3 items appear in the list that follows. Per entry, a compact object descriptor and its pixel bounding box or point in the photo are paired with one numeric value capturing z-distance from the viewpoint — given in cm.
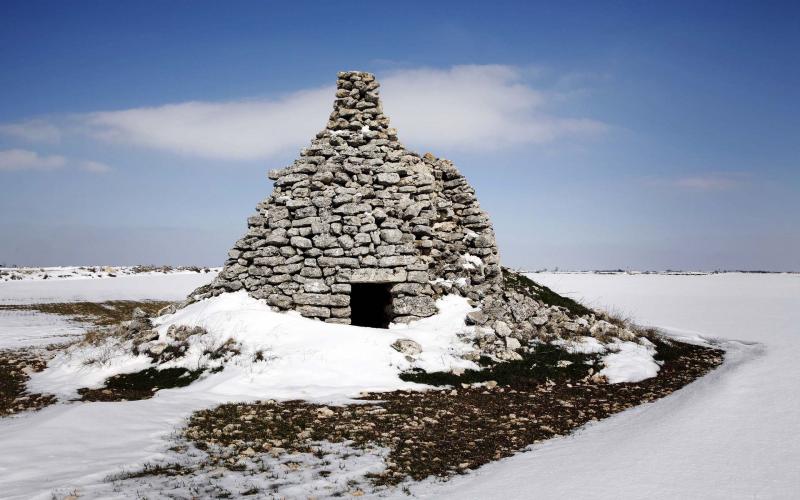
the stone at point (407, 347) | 1190
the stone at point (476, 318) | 1356
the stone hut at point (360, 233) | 1390
